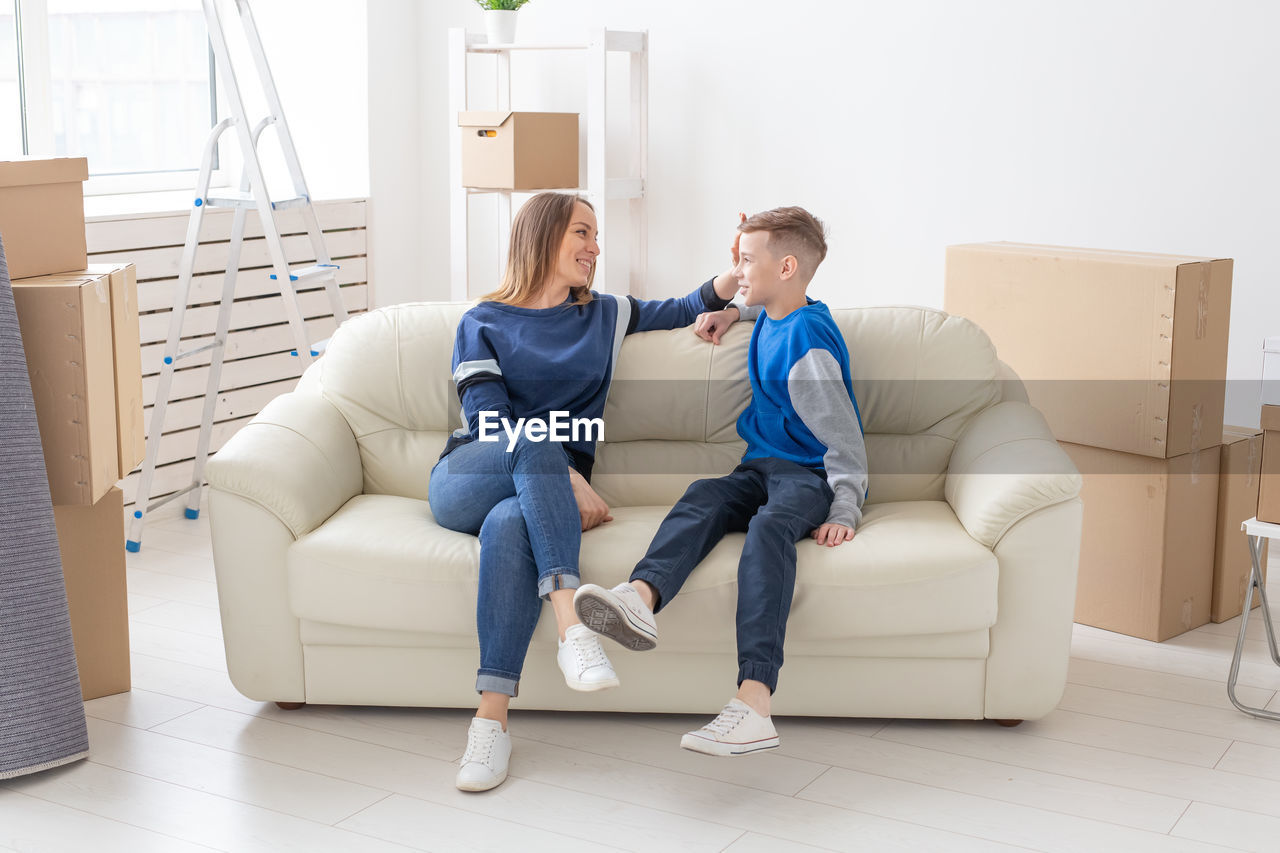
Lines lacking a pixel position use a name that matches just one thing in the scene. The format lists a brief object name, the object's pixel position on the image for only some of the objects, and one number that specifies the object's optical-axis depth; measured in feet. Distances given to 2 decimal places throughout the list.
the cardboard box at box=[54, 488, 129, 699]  7.95
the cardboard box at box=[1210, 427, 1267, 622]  9.52
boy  6.82
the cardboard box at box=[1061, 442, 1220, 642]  9.11
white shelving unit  12.75
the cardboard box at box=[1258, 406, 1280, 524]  7.60
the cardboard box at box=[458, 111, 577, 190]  12.69
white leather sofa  7.29
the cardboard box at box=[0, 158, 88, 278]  7.47
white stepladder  11.21
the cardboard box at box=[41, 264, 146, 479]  7.88
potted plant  13.35
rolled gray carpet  6.91
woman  7.09
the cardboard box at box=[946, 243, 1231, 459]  8.86
